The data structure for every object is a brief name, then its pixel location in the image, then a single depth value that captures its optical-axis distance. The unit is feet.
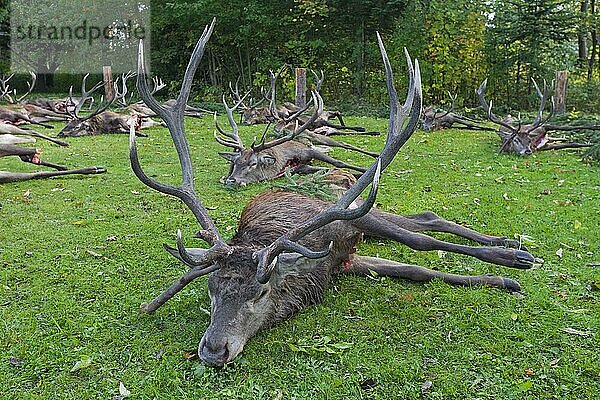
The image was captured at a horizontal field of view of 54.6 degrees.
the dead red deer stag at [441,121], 40.84
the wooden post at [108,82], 52.40
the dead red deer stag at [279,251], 9.43
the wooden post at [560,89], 44.68
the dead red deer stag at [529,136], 30.35
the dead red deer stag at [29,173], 22.22
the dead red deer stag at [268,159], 23.34
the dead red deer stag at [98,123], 39.91
